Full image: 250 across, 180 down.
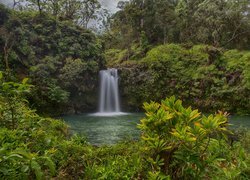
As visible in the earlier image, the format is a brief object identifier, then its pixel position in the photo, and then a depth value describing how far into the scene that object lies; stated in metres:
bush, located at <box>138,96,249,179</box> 2.65
